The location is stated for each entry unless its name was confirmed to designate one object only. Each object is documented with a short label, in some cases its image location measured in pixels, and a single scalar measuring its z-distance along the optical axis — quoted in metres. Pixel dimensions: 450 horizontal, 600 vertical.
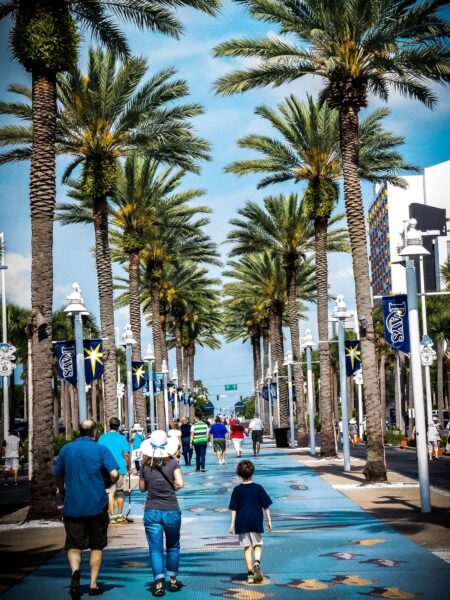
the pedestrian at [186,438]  33.00
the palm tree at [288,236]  44.66
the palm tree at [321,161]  32.31
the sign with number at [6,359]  34.12
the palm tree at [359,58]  22.98
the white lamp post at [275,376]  53.48
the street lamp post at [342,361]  27.44
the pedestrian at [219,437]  32.41
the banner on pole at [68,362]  22.00
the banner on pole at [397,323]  18.75
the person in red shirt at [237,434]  36.66
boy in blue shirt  10.33
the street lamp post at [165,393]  50.12
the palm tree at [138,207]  36.47
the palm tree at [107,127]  26.86
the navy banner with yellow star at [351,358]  27.81
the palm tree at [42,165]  17.94
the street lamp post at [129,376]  31.52
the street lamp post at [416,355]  16.03
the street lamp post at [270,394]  59.55
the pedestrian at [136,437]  22.95
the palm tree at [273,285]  54.59
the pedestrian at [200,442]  29.70
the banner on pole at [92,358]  23.39
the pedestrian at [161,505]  9.88
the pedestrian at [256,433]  39.12
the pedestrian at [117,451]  15.81
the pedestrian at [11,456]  29.16
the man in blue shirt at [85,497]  9.71
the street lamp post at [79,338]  21.55
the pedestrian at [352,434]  52.66
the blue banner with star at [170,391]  63.05
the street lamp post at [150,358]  40.88
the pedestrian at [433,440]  33.69
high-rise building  109.25
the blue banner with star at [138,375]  34.59
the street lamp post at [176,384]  64.53
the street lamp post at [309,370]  38.47
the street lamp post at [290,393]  47.71
